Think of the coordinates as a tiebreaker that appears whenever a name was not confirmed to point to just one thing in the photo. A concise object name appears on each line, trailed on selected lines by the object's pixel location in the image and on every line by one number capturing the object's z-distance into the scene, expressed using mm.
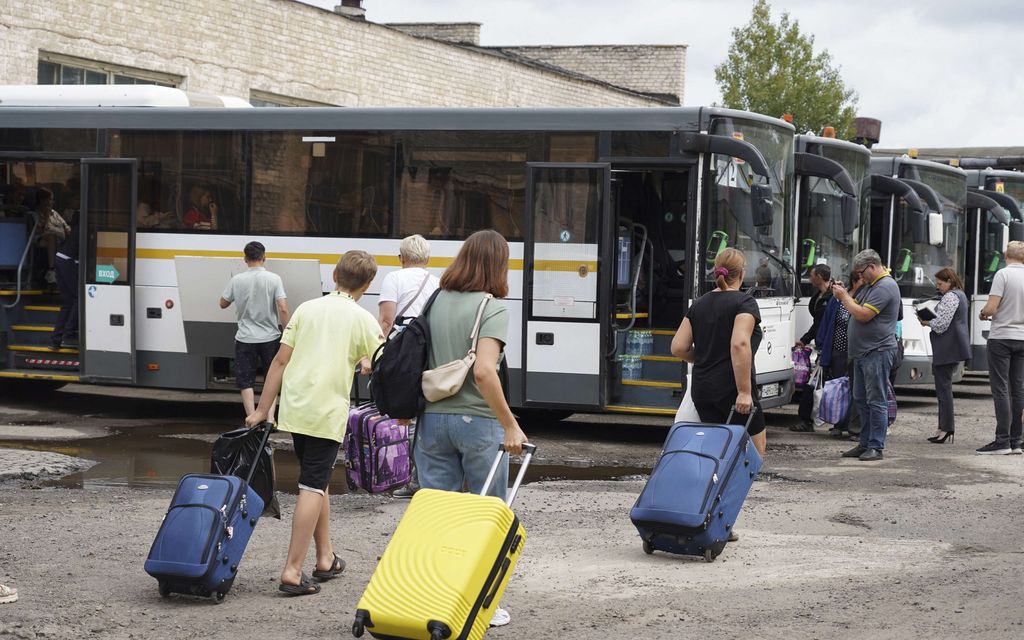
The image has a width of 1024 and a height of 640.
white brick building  21547
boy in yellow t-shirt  6703
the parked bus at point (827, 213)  15953
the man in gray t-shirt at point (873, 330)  11664
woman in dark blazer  13203
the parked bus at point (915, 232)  17078
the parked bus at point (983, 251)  19797
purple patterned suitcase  8141
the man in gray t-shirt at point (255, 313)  12602
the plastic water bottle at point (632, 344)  13031
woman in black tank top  8094
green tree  38469
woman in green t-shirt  6016
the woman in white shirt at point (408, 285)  10172
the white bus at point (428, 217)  12633
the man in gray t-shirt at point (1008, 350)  12273
